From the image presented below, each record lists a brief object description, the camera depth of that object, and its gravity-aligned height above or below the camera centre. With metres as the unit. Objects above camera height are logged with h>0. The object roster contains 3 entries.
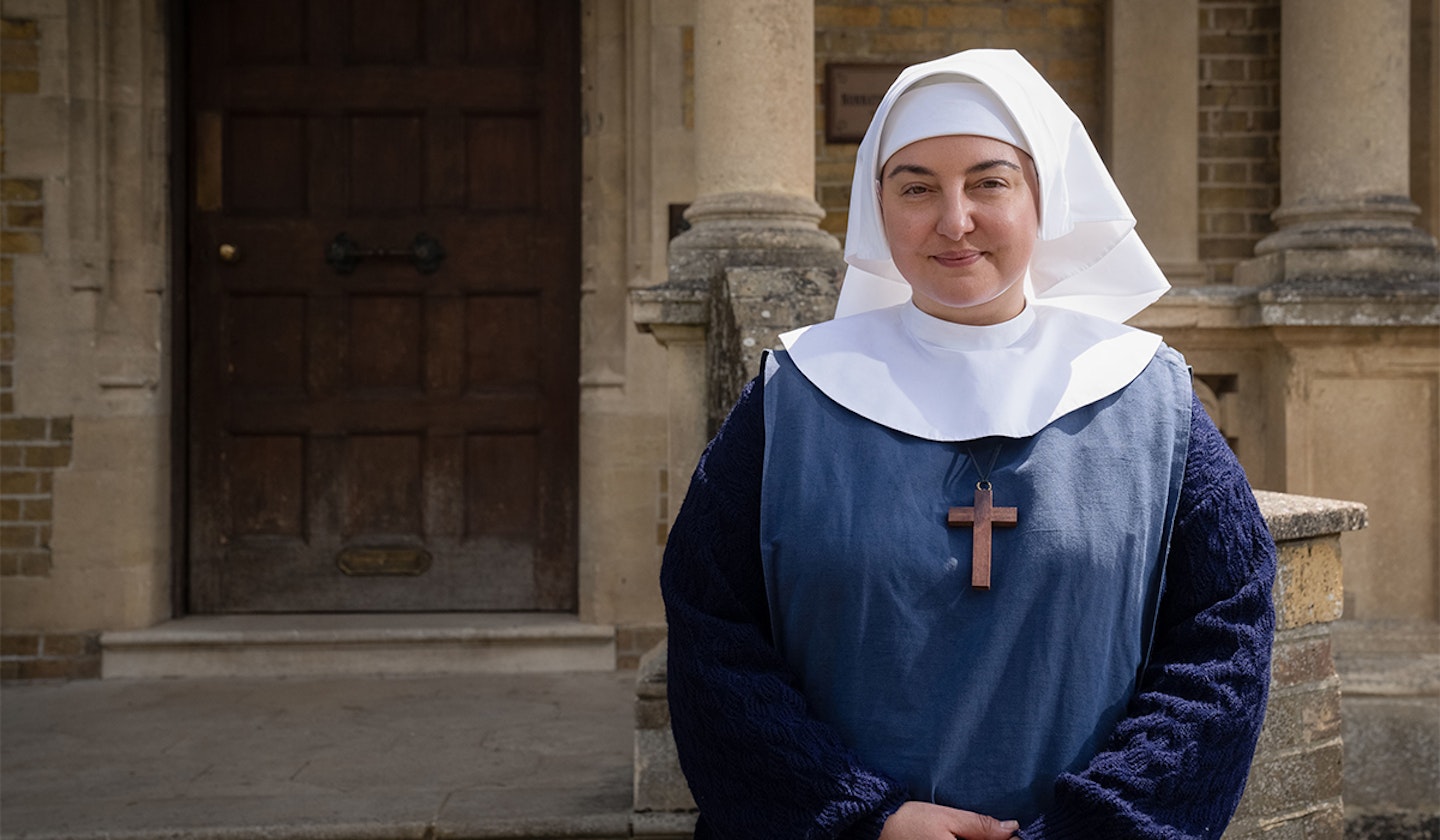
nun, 1.49 -0.17
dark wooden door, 5.66 +0.43
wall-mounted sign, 5.72 +1.29
